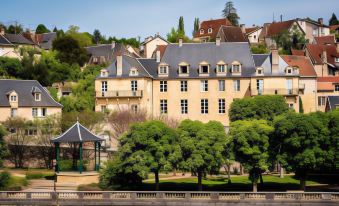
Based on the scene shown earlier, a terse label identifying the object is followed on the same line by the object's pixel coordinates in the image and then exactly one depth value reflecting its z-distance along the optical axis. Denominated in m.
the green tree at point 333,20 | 157.31
